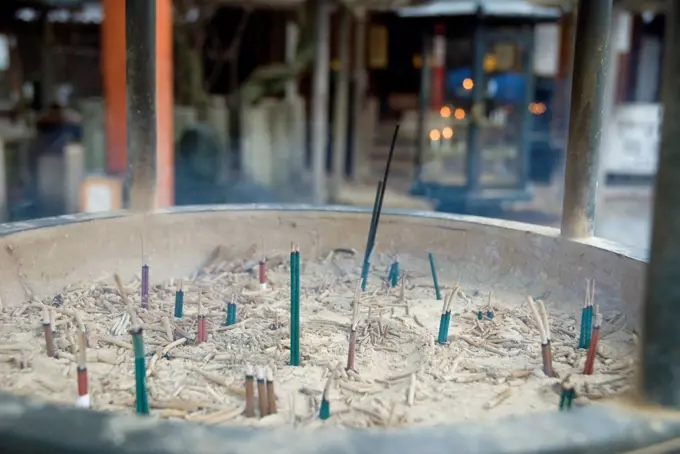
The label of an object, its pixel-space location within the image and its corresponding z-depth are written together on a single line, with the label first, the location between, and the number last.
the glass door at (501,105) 7.23
